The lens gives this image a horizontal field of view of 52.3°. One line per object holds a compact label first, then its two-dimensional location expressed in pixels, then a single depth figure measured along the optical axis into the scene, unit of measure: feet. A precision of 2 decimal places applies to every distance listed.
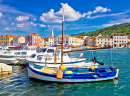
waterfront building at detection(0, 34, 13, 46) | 434.30
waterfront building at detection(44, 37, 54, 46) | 440.04
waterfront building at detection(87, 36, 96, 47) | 440.04
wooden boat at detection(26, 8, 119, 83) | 44.62
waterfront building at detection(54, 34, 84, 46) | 411.50
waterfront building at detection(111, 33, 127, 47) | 423.97
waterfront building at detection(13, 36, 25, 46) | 410.33
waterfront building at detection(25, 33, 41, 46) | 385.70
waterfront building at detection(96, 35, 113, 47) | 419.33
